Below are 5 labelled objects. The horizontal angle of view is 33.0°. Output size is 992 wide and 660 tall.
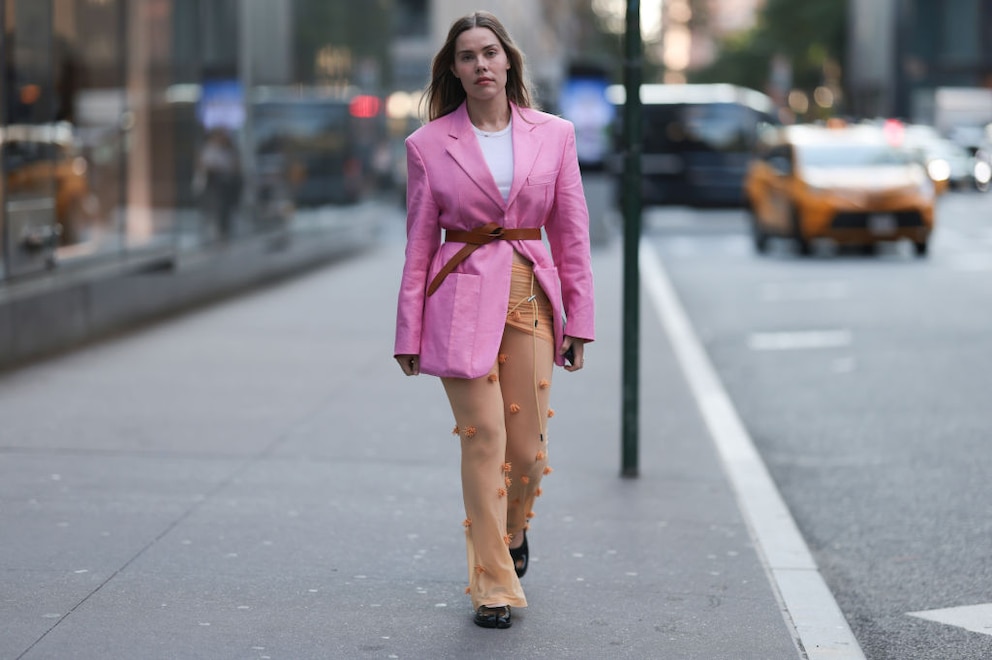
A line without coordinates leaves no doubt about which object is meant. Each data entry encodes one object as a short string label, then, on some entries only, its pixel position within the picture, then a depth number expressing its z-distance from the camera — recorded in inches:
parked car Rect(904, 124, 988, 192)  1694.1
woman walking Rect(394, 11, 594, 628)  184.7
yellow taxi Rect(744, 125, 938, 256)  844.0
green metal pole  271.4
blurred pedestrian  621.3
